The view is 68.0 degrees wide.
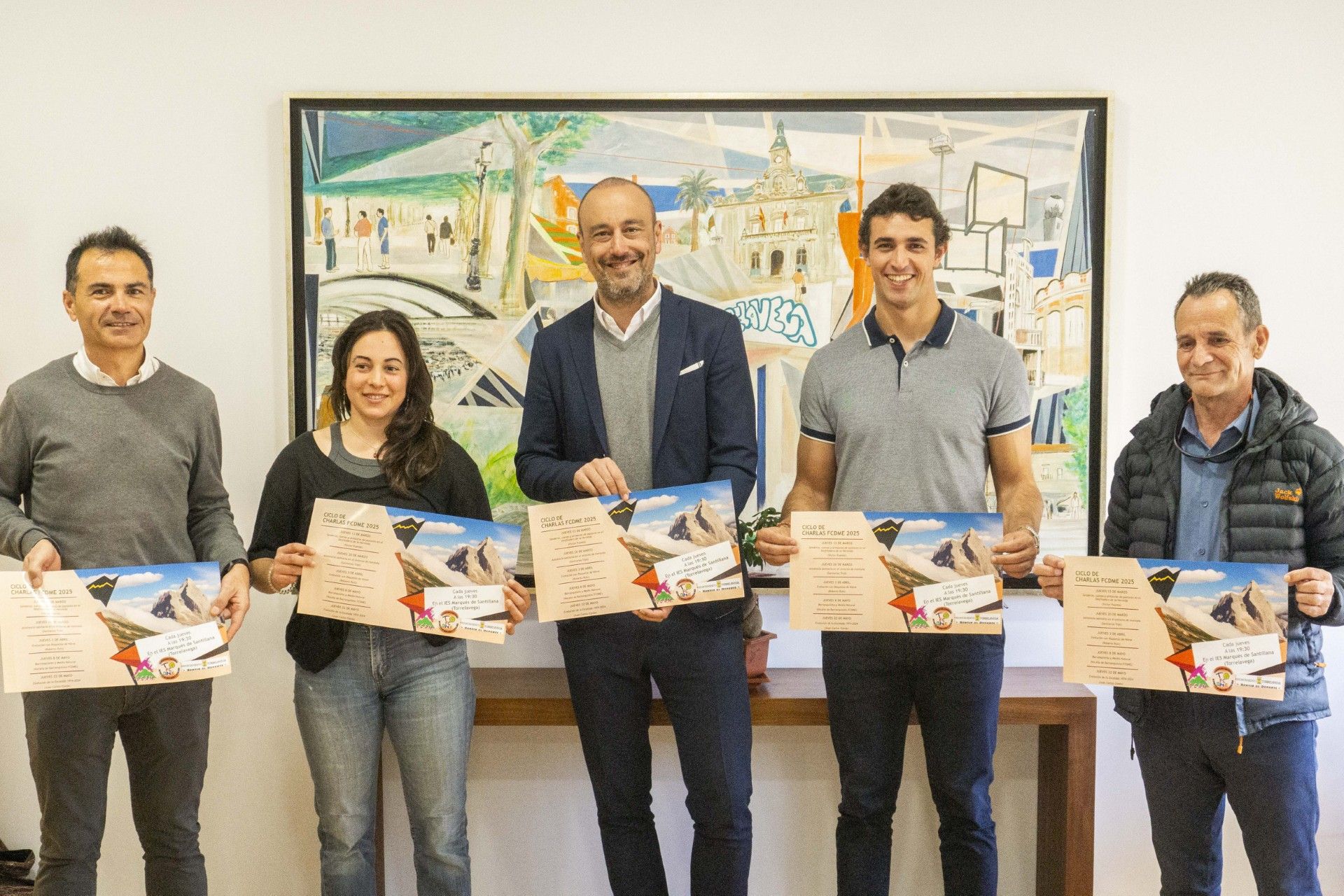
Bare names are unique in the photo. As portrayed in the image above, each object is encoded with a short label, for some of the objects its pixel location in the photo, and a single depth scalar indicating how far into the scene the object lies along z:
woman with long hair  2.12
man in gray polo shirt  2.17
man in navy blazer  2.20
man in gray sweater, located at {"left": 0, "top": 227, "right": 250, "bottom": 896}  2.12
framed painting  2.87
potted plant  2.64
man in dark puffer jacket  1.90
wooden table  2.63
